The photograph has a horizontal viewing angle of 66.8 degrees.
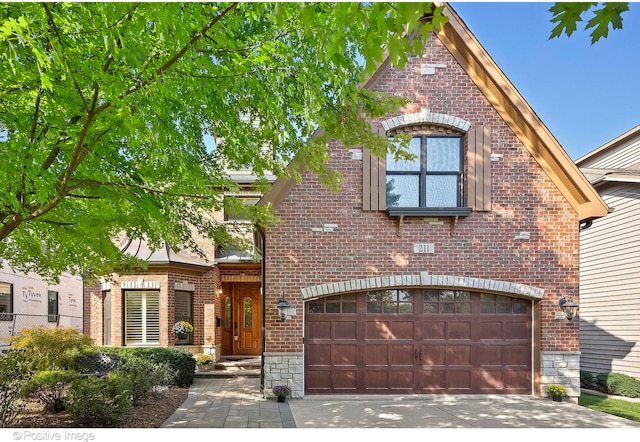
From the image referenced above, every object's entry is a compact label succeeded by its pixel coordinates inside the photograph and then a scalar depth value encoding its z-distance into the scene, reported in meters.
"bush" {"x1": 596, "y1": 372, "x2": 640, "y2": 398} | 10.55
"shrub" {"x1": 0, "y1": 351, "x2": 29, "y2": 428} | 6.30
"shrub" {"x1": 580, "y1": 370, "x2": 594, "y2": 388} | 11.72
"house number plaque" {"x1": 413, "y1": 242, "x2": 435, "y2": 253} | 9.68
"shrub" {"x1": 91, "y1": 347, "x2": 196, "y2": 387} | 10.81
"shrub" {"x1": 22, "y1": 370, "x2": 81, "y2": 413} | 7.29
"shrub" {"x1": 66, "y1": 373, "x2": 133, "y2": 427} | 6.82
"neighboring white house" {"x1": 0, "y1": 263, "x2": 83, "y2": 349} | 14.77
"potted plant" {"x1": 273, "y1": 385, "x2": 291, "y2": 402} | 9.18
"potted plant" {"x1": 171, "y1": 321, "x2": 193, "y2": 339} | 13.23
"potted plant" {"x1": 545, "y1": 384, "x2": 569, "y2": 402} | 9.40
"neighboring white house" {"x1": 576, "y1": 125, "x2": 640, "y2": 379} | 11.45
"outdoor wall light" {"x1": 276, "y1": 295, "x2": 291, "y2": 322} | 9.30
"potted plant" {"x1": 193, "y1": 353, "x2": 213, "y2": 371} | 13.11
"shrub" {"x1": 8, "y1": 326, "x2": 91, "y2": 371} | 8.88
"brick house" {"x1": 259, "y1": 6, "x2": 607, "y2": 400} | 9.58
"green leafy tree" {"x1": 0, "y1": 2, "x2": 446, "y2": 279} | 4.13
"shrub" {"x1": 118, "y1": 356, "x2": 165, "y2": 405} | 8.23
